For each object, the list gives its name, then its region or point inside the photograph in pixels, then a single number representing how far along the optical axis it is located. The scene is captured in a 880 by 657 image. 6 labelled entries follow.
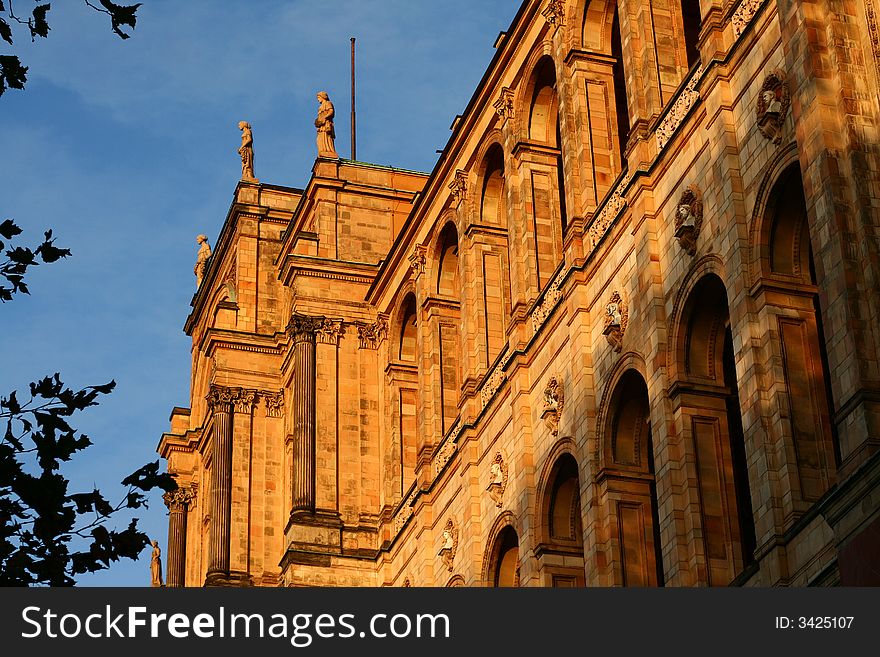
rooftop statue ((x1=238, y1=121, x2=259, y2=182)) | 63.84
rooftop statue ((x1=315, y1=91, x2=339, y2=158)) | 57.16
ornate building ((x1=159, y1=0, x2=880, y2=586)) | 28.55
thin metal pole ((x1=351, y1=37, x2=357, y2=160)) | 69.56
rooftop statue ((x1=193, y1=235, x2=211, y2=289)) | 70.81
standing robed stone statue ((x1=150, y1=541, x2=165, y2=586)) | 69.48
